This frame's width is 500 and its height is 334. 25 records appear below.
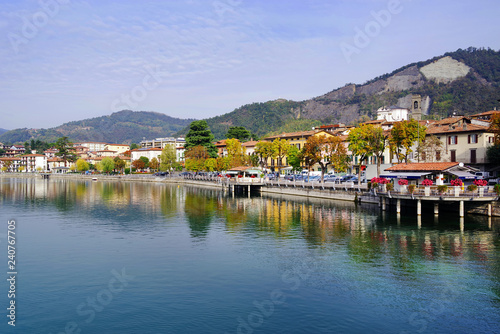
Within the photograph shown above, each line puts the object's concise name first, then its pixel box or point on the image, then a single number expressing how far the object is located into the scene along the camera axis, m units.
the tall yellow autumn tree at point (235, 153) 115.31
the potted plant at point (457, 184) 42.94
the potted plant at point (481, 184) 42.65
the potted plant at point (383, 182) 50.12
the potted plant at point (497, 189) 42.31
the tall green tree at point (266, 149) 101.25
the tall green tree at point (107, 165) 180.20
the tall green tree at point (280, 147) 100.78
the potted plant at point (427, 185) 44.42
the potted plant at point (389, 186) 48.19
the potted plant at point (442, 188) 43.19
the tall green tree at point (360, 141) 65.31
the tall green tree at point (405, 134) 60.41
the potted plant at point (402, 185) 46.49
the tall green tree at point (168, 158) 147.12
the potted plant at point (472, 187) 42.09
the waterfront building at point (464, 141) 66.44
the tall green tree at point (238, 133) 155.00
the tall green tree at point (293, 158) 103.70
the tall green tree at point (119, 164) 180.09
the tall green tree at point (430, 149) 69.19
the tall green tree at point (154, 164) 176.62
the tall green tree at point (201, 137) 139.50
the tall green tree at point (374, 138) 63.94
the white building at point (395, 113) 158.07
